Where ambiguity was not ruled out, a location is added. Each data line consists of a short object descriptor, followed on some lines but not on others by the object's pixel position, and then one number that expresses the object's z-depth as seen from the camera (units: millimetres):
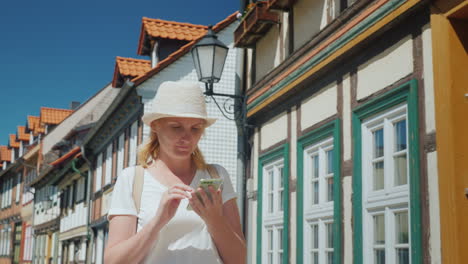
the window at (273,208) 9219
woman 2572
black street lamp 8711
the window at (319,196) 7535
